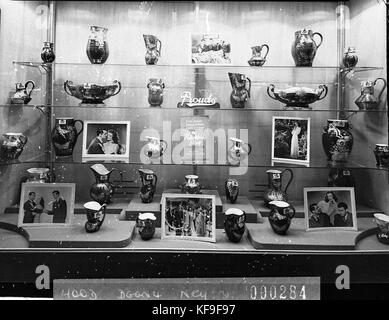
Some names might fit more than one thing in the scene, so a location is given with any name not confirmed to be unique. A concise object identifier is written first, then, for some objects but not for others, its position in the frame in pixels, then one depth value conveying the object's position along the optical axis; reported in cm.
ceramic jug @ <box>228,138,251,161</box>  151
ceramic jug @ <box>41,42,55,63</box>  149
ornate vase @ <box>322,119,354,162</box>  147
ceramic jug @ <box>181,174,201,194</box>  146
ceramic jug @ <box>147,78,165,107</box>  158
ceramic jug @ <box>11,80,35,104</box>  141
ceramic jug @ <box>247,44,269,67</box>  157
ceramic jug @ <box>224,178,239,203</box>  149
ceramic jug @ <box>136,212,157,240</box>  131
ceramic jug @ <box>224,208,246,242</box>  130
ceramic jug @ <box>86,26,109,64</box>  154
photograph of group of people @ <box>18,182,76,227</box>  133
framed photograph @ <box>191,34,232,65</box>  155
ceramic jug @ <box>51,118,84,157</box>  153
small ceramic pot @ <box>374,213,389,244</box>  128
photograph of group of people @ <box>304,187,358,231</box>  135
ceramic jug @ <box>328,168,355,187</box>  139
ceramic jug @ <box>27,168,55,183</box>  141
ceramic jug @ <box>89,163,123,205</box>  151
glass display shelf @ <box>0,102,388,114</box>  154
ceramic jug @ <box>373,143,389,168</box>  133
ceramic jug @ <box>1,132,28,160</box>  138
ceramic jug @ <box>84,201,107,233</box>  133
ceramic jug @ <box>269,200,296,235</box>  133
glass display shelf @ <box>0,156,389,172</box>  146
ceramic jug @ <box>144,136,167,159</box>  152
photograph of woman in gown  153
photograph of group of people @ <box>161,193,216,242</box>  130
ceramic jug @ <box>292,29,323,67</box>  153
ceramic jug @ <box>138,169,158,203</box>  150
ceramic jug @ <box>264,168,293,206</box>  150
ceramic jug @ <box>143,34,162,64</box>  156
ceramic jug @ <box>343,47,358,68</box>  148
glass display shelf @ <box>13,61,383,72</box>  156
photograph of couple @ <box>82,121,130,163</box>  154
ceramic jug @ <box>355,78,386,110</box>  140
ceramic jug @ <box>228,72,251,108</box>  158
